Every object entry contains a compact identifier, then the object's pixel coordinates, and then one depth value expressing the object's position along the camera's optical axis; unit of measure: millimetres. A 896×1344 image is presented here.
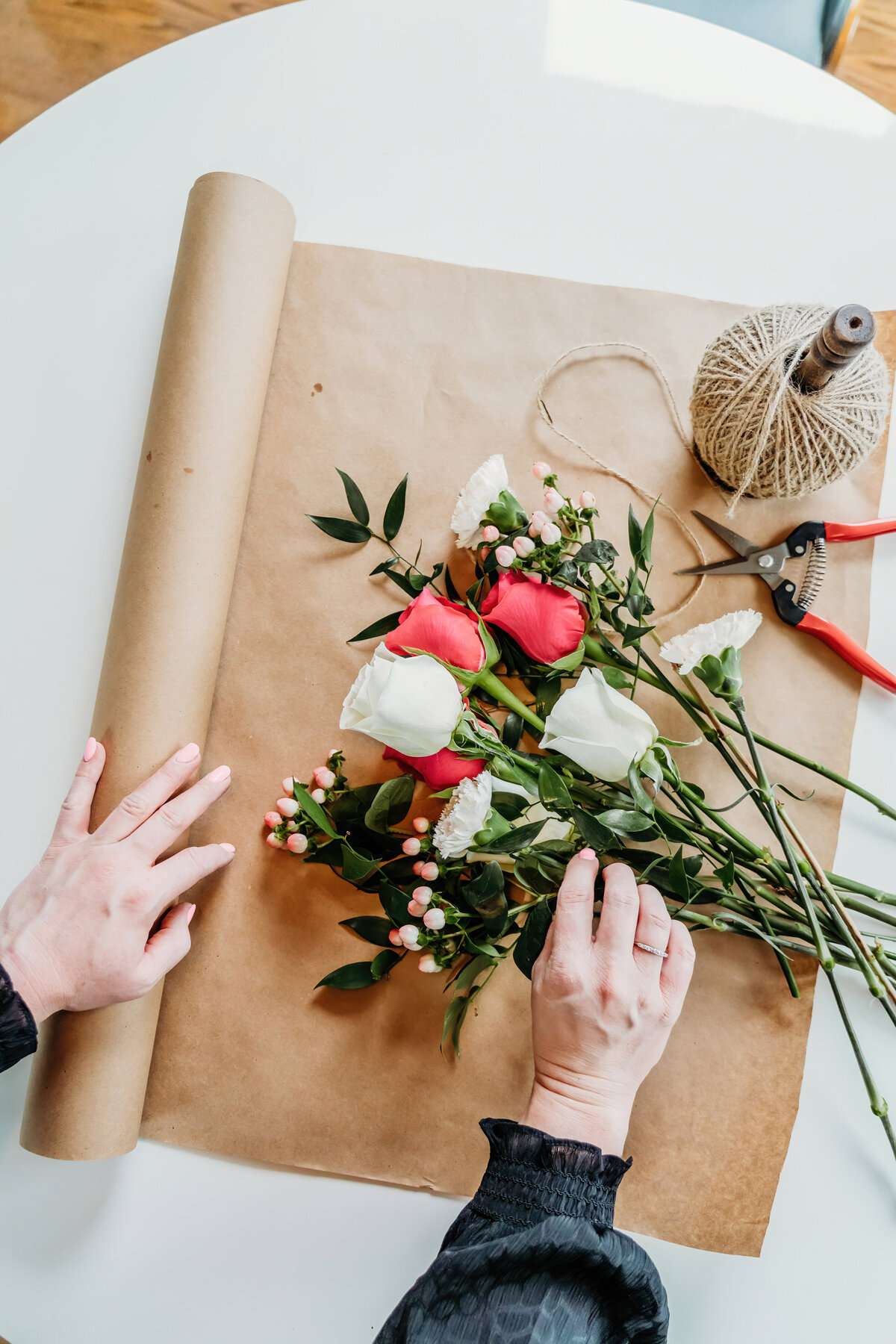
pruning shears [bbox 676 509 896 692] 762
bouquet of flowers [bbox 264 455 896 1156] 585
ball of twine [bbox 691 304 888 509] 651
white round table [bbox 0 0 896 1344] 814
